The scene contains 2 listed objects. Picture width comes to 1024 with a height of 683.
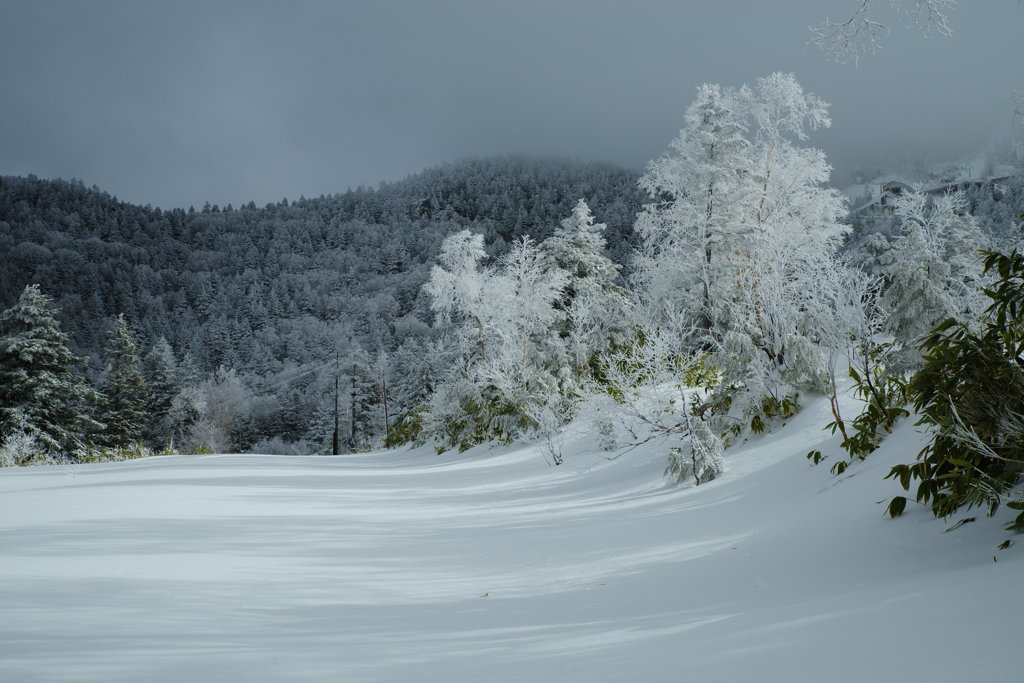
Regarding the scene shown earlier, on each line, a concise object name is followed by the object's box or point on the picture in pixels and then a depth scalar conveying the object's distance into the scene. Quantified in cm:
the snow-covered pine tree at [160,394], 4920
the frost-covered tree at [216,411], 5028
